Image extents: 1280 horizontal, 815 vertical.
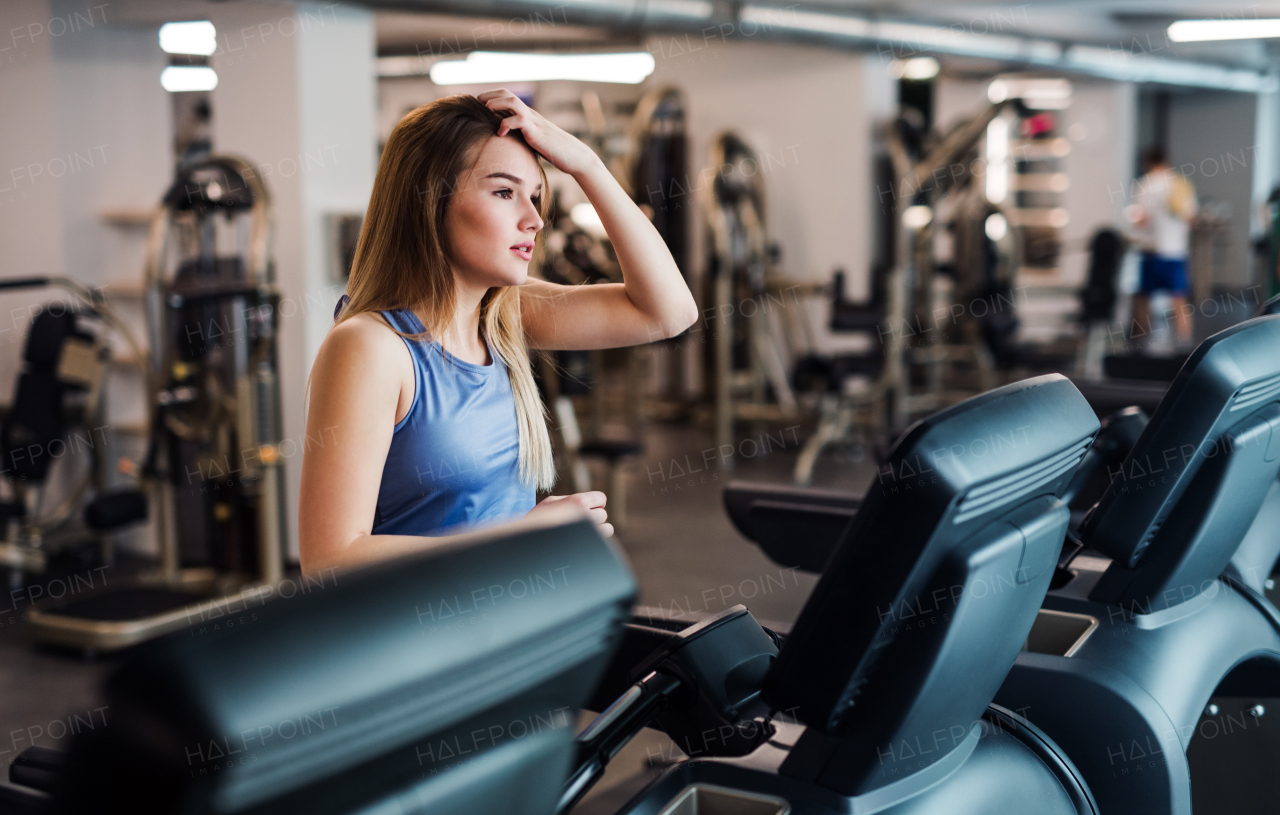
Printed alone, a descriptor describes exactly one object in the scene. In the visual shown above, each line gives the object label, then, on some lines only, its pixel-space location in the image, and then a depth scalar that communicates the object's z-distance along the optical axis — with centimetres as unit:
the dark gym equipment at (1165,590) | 138
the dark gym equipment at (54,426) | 421
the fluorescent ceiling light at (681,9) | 529
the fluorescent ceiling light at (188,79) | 574
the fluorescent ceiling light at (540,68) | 804
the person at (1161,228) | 1011
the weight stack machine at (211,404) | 383
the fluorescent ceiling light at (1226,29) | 916
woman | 118
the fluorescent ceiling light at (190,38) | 531
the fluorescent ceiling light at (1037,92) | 1127
